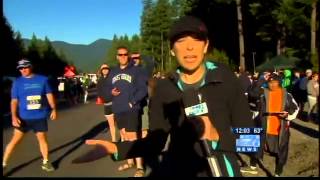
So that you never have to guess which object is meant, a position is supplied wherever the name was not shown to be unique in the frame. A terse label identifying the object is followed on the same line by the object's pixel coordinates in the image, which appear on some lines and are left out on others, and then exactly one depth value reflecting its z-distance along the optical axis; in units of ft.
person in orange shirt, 12.20
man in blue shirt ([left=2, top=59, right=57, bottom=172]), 13.02
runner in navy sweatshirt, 12.63
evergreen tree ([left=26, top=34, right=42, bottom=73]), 138.05
